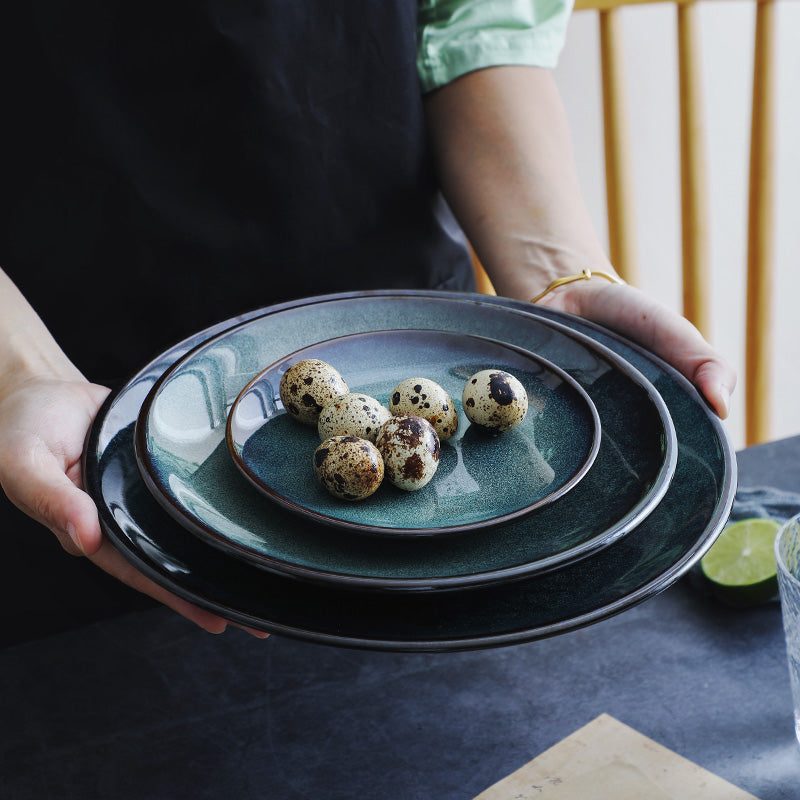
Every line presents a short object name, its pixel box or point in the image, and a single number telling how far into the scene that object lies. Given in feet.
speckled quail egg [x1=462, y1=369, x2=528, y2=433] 2.18
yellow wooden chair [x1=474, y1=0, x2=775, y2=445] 4.46
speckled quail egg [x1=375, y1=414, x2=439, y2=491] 2.06
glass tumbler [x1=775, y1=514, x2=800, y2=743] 2.03
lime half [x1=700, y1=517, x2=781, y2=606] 2.52
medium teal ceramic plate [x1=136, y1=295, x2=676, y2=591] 1.71
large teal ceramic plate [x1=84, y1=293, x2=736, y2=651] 1.55
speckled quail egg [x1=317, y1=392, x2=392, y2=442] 2.25
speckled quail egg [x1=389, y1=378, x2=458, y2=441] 2.26
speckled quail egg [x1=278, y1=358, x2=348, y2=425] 2.27
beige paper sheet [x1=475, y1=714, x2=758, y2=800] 2.00
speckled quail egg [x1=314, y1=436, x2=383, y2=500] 1.98
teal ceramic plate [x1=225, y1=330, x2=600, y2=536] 1.97
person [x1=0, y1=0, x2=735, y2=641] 3.04
